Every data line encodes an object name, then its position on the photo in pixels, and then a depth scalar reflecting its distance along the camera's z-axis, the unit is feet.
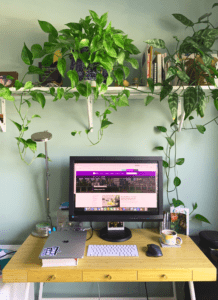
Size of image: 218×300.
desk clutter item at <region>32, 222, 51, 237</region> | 4.83
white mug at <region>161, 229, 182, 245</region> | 4.36
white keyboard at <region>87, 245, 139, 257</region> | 4.03
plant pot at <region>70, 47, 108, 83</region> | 4.19
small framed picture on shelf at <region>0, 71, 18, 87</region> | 4.57
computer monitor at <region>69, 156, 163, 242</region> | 4.69
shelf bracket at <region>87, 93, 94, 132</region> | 4.83
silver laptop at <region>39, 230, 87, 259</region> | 3.72
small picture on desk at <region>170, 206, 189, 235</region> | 4.89
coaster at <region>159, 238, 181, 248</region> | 4.34
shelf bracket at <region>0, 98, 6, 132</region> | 4.94
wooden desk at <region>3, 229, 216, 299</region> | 3.65
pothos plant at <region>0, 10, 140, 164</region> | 3.83
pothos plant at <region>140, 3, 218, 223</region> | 3.93
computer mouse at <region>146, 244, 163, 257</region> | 3.98
